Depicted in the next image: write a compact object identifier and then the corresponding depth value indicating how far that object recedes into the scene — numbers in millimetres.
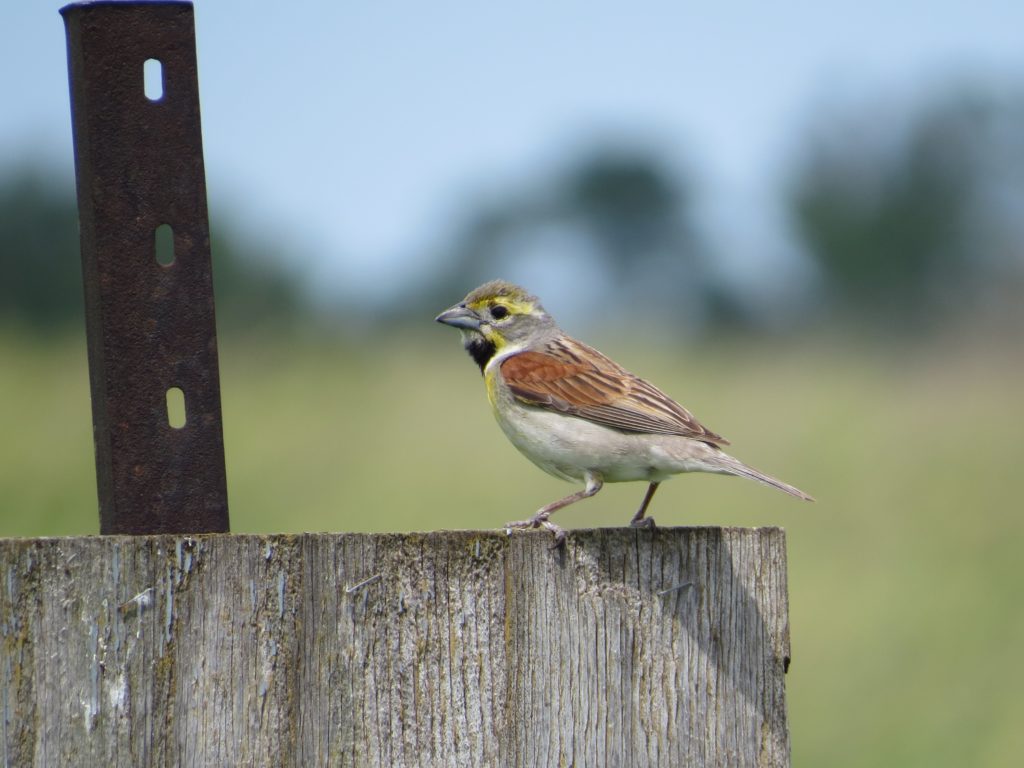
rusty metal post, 6449
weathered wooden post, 5531
